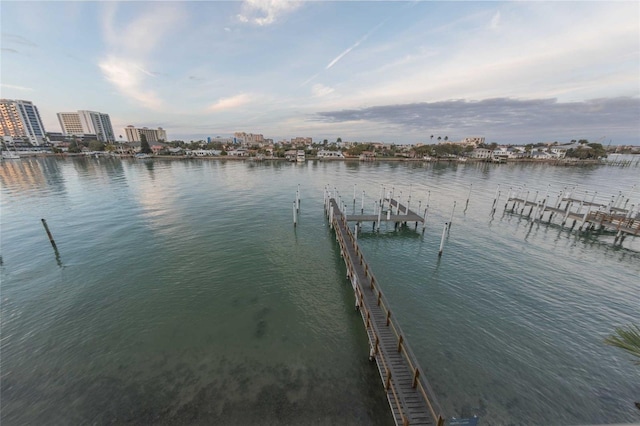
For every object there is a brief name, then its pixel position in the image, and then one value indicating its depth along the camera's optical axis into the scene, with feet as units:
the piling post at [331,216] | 122.12
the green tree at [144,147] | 511.40
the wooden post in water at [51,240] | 92.83
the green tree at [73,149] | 518.78
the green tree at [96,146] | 531.50
